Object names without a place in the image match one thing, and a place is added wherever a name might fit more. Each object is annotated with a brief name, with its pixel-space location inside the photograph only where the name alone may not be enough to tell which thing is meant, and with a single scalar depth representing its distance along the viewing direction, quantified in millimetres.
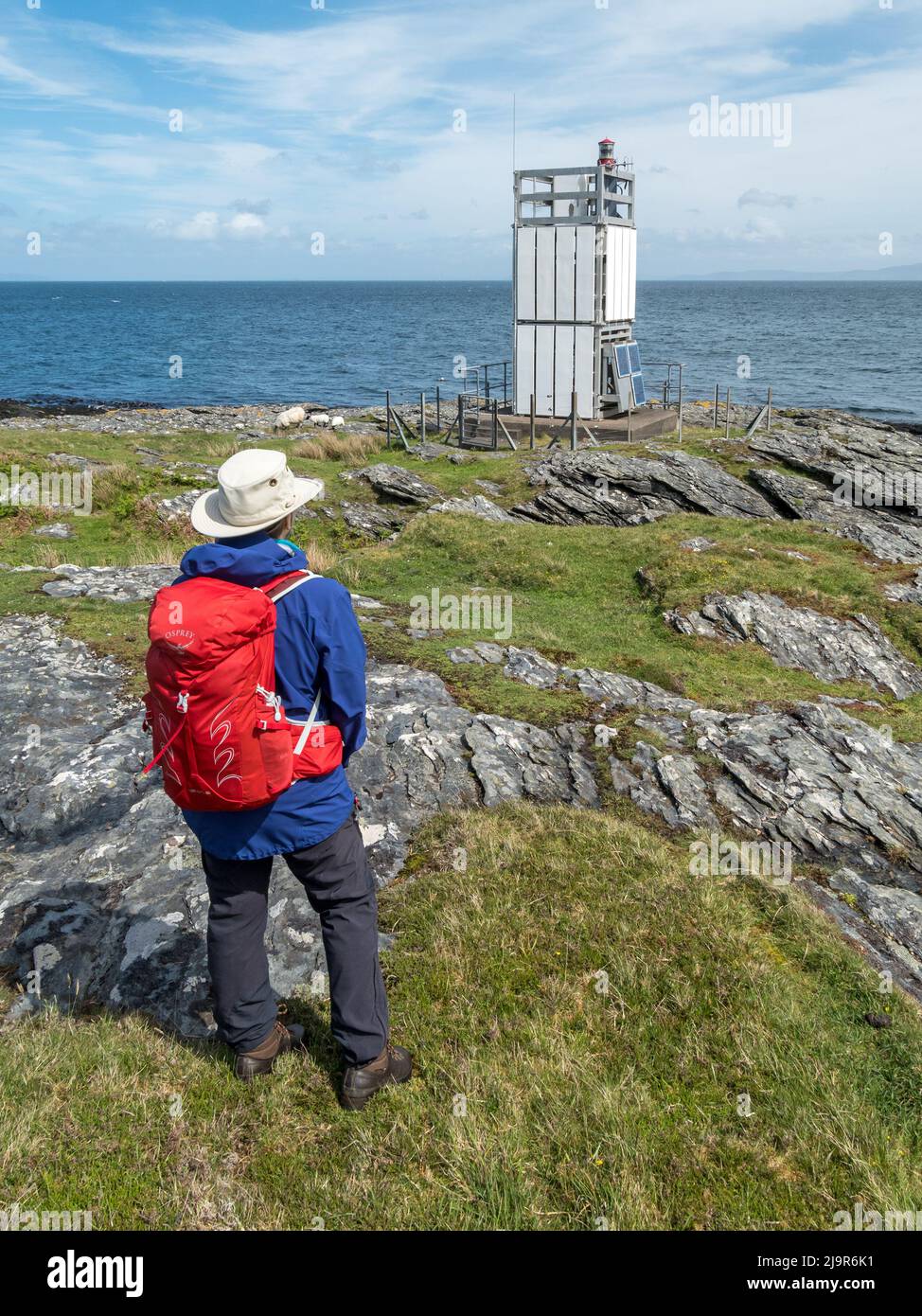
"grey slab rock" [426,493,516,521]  24052
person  4648
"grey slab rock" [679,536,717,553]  20373
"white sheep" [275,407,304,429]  46719
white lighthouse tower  34156
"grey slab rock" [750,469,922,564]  23344
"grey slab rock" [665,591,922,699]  15508
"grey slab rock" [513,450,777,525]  25609
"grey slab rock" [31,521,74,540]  19984
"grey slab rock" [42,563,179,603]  13695
